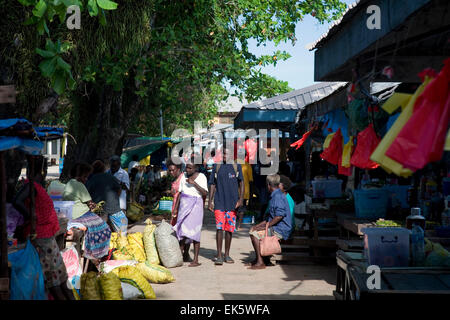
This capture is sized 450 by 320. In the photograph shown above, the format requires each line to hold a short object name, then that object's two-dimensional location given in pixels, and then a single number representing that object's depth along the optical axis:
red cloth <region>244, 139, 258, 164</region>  15.83
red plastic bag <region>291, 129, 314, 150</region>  11.76
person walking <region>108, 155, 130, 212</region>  12.05
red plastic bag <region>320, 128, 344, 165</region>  8.78
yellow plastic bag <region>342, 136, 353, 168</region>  7.95
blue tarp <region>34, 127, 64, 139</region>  7.05
